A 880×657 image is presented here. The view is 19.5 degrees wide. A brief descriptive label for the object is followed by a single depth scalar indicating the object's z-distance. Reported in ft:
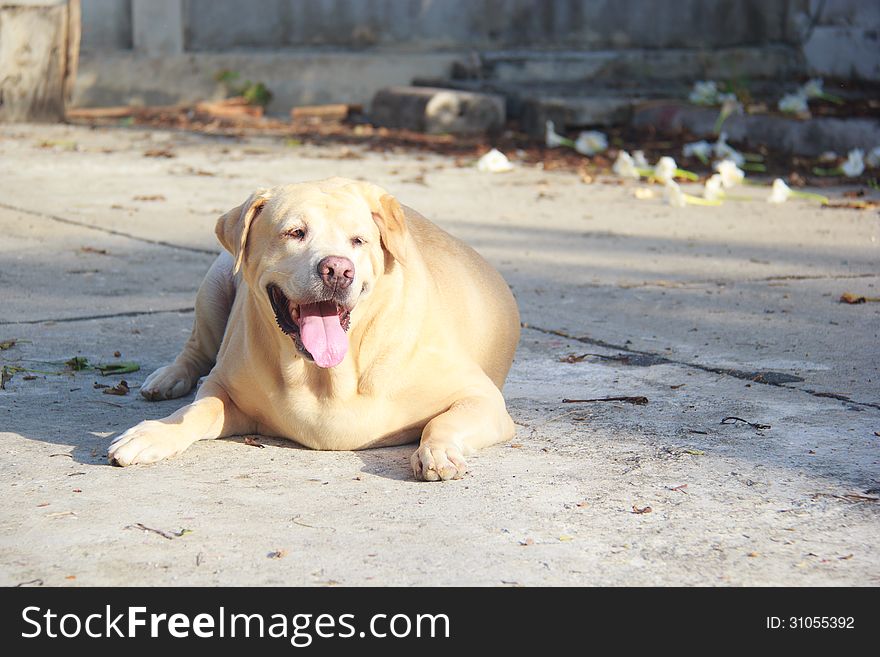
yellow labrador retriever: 22.89
